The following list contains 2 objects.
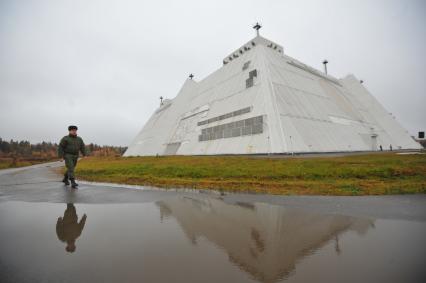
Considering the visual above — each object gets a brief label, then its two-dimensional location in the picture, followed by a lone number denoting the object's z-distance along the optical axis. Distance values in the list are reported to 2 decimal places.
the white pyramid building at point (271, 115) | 24.47
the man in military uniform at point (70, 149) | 8.59
